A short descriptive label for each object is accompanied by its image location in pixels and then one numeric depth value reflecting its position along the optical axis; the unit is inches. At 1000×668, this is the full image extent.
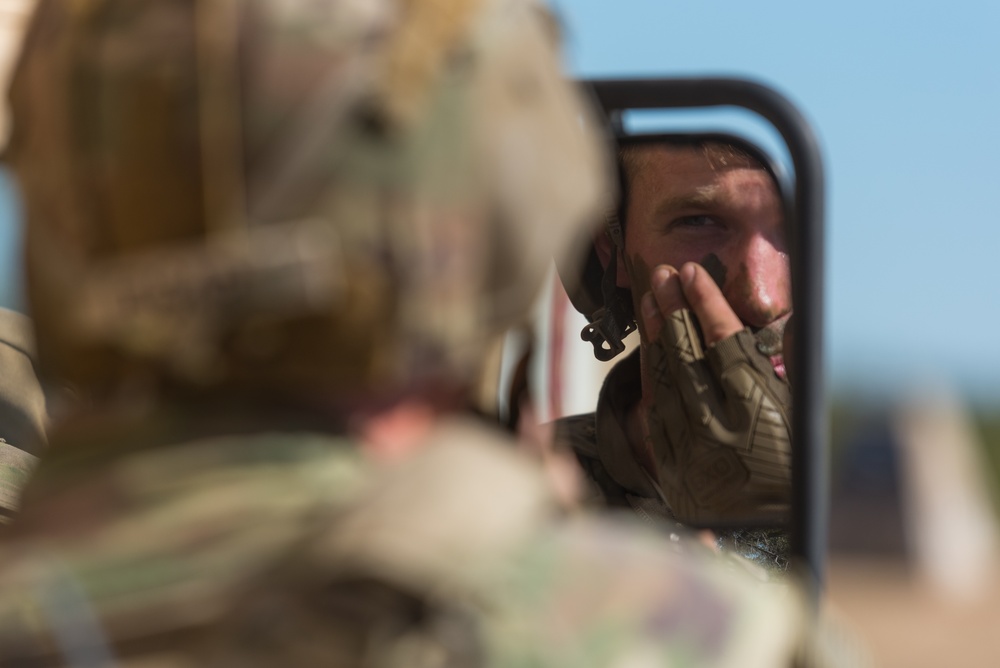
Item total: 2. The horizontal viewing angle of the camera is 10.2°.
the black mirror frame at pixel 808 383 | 166.2
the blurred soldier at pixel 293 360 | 136.6
